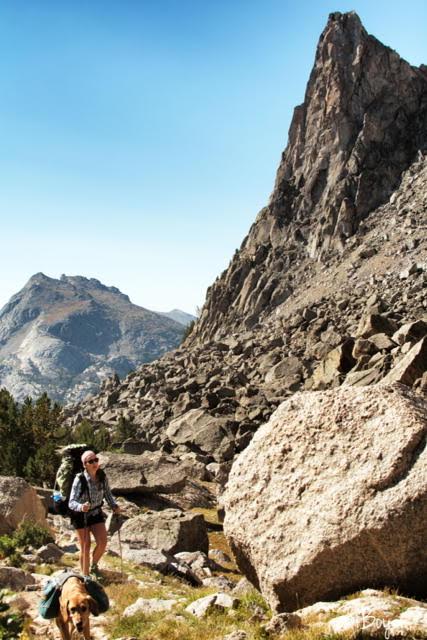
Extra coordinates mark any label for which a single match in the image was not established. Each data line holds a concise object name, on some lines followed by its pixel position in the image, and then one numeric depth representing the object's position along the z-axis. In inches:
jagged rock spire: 4072.3
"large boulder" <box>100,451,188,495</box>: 1136.2
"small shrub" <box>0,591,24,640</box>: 272.7
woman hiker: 478.3
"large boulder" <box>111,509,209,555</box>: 754.2
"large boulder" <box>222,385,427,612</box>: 360.5
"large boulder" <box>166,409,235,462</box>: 1790.1
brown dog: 318.0
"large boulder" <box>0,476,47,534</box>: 674.2
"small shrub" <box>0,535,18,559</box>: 584.8
